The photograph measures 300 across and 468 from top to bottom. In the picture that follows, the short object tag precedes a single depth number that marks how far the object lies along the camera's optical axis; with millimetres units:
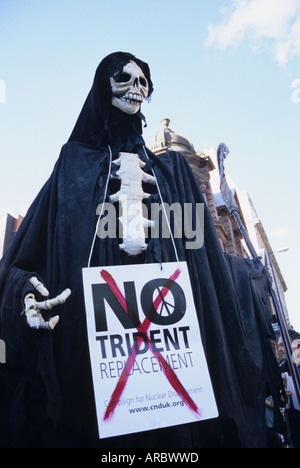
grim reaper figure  2314
